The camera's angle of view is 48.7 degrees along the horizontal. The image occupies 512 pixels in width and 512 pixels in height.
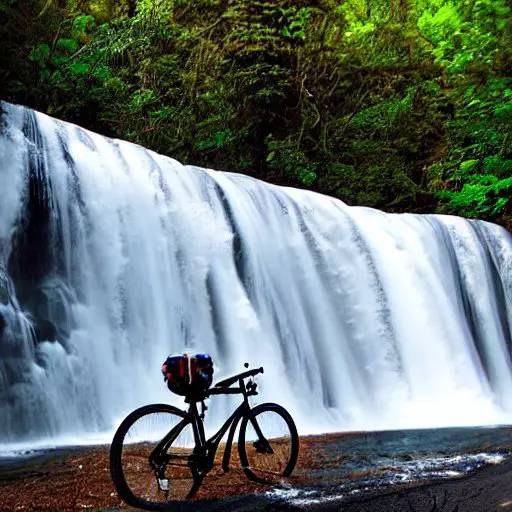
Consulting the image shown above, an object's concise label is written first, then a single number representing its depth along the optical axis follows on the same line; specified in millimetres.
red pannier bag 2820
